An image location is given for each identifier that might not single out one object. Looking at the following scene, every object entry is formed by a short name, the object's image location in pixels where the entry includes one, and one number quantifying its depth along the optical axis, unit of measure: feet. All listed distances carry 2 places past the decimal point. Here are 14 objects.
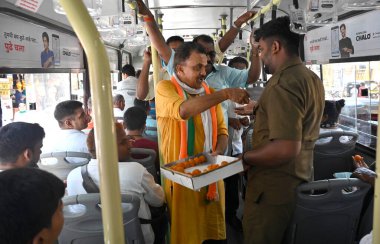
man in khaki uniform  6.18
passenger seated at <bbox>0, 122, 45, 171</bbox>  7.78
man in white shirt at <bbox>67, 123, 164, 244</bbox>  7.45
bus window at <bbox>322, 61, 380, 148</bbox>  14.67
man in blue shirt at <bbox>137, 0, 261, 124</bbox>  10.36
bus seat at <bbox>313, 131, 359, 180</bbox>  12.07
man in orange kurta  7.56
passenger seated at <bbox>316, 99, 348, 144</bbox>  12.63
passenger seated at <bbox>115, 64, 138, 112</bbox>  20.79
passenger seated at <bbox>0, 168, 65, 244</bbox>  3.56
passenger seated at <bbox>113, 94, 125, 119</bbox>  18.20
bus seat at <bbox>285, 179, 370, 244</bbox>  6.98
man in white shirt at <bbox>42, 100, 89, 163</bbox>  11.21
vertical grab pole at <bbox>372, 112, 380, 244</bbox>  2.83
